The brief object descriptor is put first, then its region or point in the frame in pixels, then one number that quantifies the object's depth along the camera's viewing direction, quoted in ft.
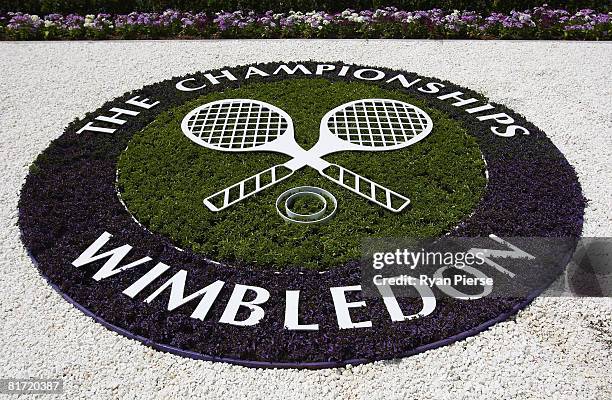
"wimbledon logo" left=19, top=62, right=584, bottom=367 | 19.51
